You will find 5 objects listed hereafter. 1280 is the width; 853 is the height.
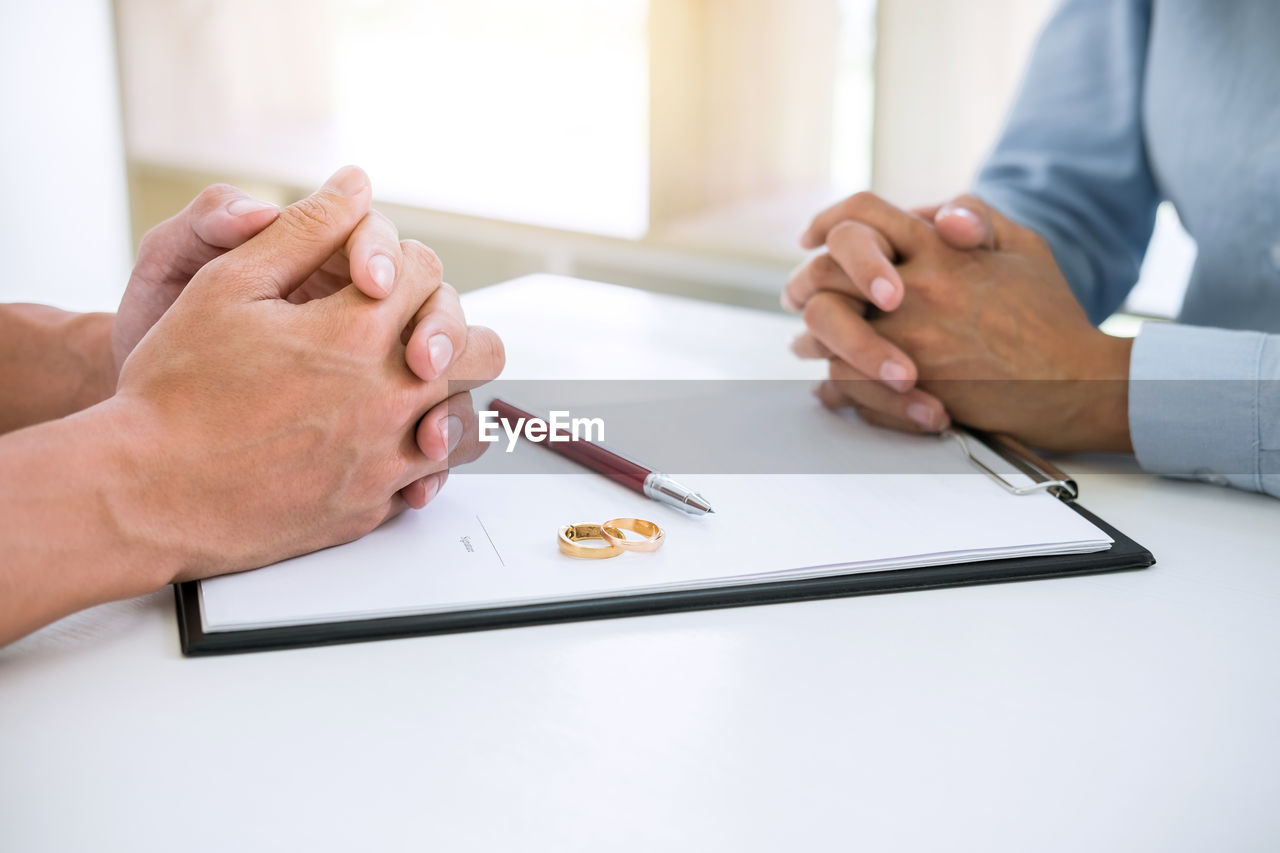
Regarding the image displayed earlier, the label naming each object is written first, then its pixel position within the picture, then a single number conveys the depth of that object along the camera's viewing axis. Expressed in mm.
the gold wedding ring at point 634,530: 571
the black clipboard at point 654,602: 502
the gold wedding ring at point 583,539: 566
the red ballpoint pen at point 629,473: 622
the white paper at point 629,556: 530
